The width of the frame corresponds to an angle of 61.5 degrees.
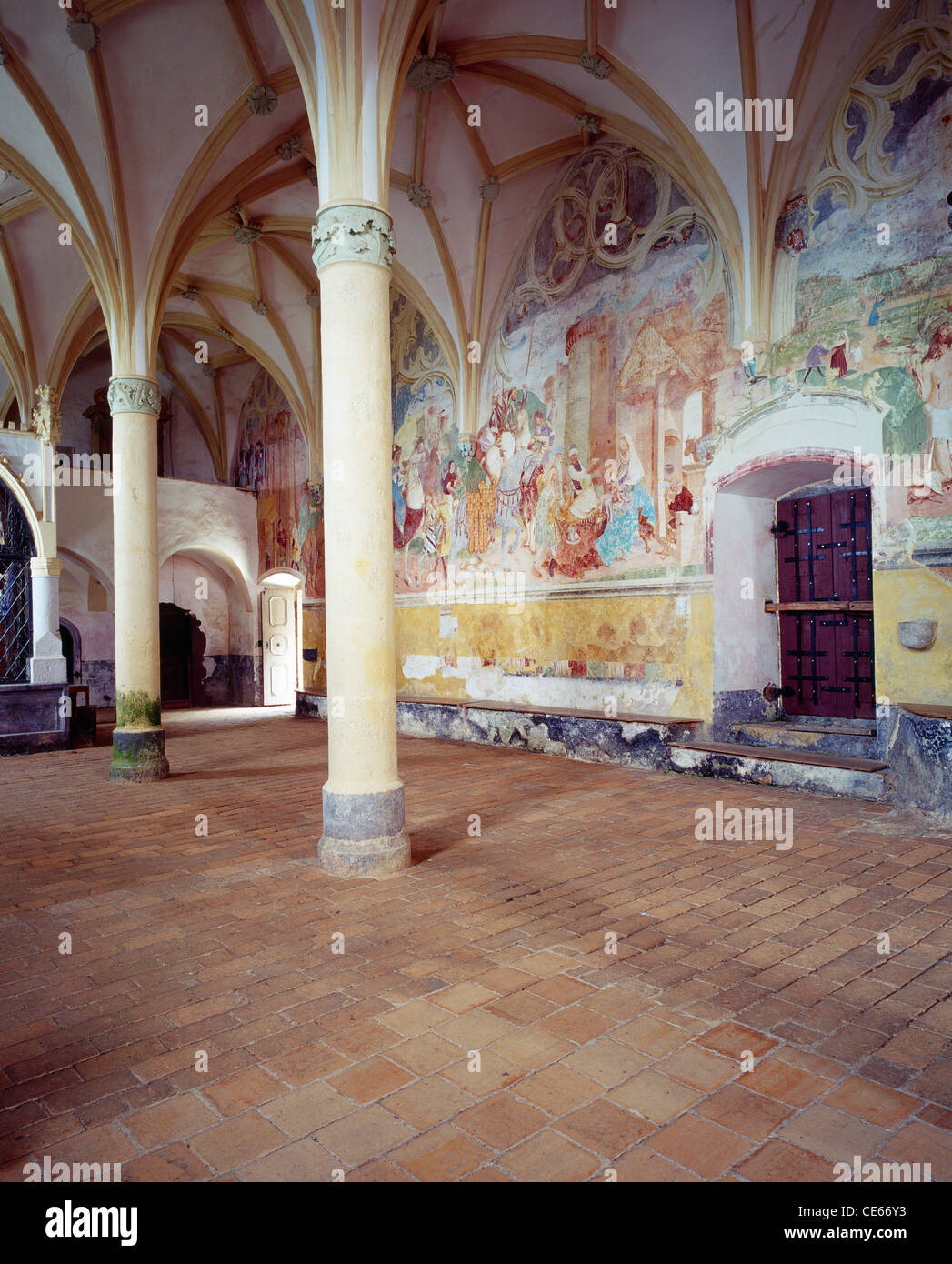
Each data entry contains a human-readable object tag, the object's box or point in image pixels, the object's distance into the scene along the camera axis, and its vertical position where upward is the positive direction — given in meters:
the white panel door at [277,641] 19.34 -0.29
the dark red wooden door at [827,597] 8.50 +0.25
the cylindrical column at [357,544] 5.24 +0.55
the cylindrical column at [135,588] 9.07 +0.49
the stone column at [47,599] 12.85 +0.59
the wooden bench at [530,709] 9.09 -1.12
